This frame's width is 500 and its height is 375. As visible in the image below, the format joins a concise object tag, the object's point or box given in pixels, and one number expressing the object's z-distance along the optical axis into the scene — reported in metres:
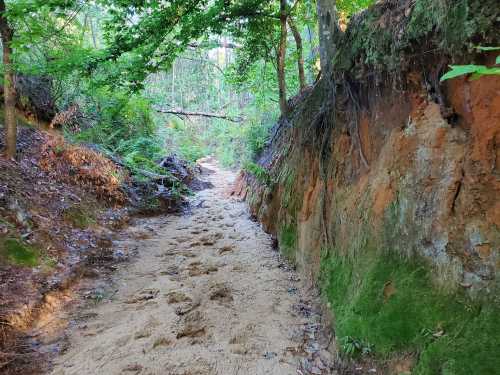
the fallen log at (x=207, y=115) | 17.67
